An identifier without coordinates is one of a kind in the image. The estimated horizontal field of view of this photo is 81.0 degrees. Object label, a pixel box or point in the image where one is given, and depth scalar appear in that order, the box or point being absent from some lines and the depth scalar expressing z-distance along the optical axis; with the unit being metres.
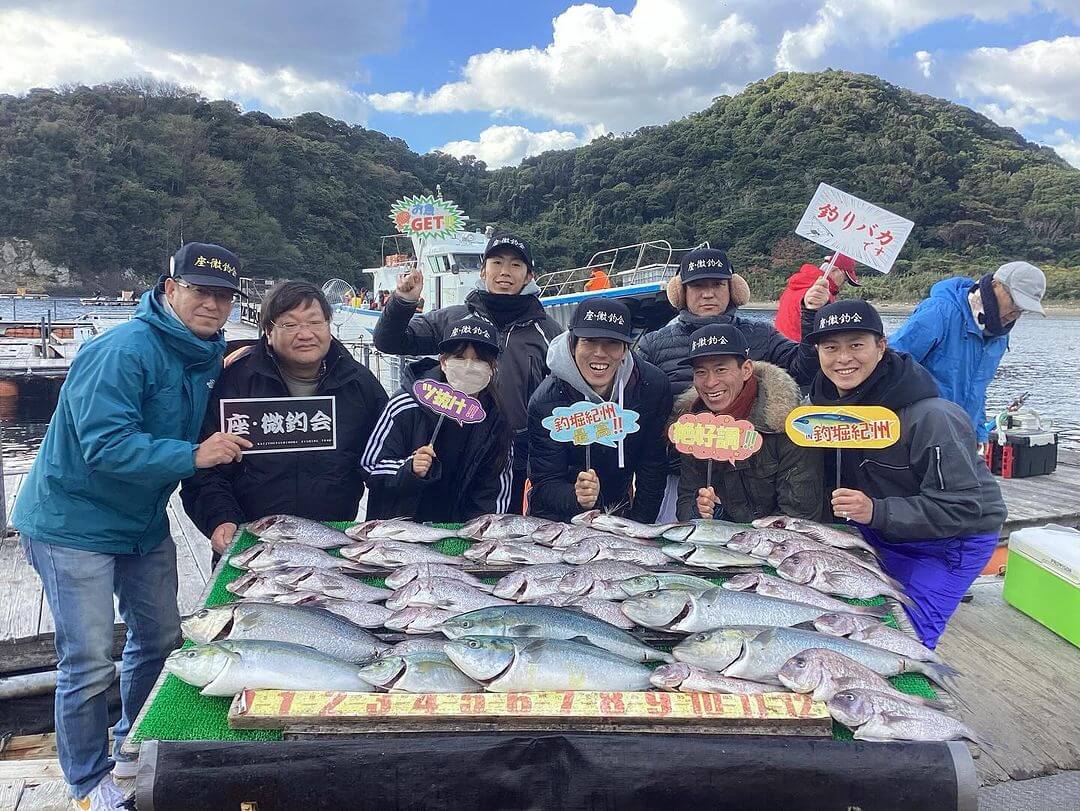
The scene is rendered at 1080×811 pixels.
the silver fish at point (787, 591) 2.33
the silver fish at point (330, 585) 2.37
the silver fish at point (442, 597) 2.25
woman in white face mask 3.17
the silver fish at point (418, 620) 2.13
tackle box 7.48
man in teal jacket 2.49
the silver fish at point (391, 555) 2.67
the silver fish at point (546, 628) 1.99
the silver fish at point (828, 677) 1.78
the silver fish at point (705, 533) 2.84
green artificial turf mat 1.67
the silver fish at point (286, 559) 2.56
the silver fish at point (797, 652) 1.87
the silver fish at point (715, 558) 2.66
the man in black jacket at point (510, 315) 4.19
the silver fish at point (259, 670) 1.80
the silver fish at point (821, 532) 2.86
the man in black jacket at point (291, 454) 3.03
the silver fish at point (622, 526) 2.97
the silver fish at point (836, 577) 2.46
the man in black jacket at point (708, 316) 4.07
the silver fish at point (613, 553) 2.69
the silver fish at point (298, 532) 2.79
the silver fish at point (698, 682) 1.81
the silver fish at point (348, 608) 2.19
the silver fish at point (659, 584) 2.29
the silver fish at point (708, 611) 2.14
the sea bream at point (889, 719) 1.68
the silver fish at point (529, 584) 2.37
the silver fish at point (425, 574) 2.43
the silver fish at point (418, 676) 1.79
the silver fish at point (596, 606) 2.18
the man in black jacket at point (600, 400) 3.28
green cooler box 3.89
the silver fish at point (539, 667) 1.79
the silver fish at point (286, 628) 1.98
